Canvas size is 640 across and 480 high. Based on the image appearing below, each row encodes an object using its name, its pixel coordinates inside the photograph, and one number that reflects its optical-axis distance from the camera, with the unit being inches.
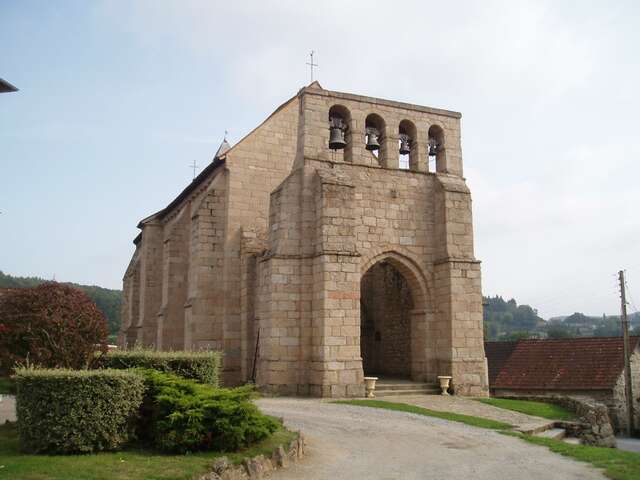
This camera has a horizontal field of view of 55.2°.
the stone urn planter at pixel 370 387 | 634.8
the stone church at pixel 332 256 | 649.6
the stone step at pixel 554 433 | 482.6
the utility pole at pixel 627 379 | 939.3
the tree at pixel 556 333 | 3783.7
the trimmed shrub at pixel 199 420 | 319.3
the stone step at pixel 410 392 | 656.2
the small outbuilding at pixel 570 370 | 952.9
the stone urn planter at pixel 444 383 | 673.0
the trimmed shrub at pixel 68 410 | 306.0
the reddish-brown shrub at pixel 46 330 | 378.3
